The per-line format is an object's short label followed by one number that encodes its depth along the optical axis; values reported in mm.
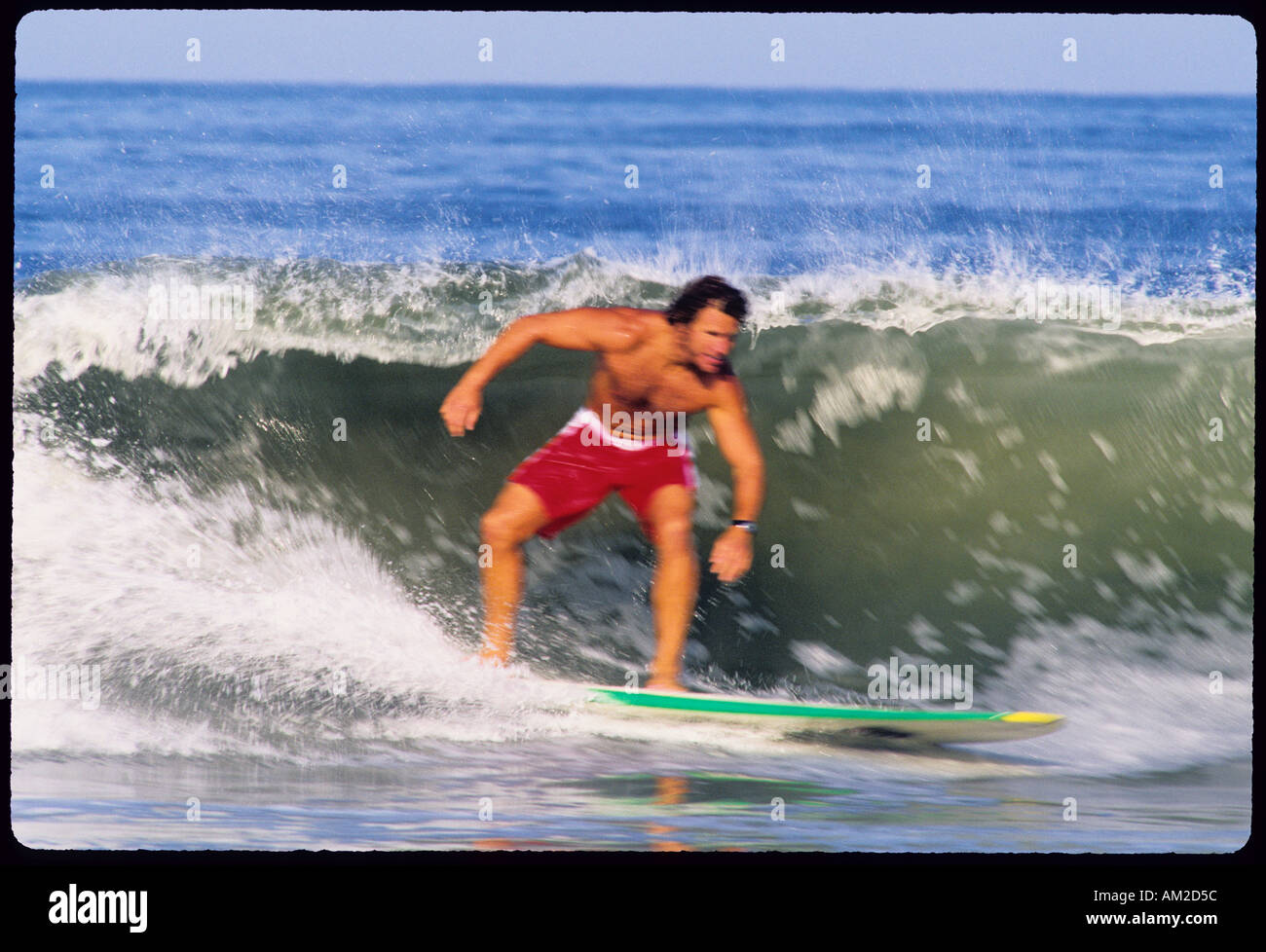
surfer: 8047
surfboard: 8086
